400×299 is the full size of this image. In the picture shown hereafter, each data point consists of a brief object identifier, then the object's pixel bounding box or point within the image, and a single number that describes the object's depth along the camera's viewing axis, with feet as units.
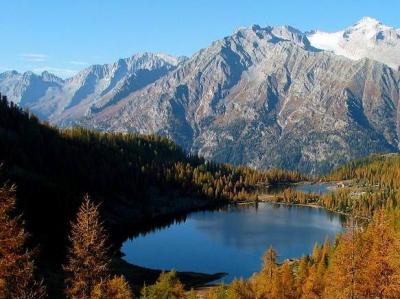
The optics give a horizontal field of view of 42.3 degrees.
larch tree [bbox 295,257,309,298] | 295.81
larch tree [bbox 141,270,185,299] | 290.56
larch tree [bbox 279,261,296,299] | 271.08
